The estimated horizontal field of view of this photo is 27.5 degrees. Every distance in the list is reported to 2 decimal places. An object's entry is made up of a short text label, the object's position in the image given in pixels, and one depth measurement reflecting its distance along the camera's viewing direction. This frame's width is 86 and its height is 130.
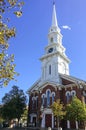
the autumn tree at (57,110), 31.17
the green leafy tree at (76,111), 29.33
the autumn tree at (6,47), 9.12
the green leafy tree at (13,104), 38.22
